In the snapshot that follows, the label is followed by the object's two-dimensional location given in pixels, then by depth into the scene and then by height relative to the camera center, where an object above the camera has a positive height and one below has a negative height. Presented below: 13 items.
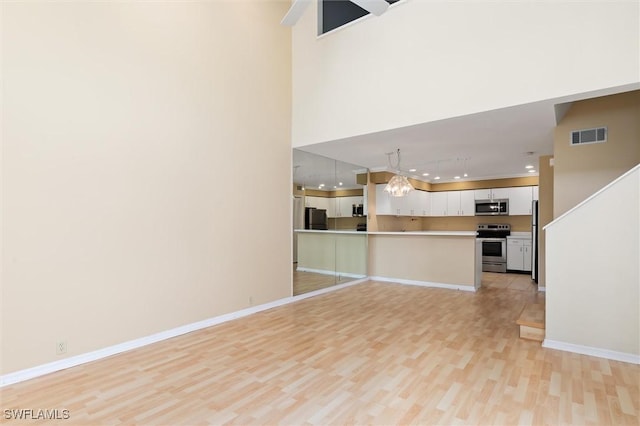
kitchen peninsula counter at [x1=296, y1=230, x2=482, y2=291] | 6.29 -0.76
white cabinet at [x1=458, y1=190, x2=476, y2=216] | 9.13 +0.39
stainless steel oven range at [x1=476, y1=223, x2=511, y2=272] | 8.28 -0.75
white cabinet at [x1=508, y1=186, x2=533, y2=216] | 8.34 +0.44
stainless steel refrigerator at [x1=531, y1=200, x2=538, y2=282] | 6.88 -0.49
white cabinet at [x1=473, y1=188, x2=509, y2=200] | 8.67 +0.63
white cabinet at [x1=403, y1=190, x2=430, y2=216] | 8.64 +0.36
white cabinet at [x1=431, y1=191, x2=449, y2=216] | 9.56 +0.40
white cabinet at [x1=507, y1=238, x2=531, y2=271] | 7.98 -0.88
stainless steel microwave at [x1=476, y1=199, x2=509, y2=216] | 8.59 +0.27
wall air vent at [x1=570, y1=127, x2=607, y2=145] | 4.32 +1.08
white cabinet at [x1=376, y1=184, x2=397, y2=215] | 7.89 +0.37
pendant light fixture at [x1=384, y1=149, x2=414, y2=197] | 5.75 +0.53
